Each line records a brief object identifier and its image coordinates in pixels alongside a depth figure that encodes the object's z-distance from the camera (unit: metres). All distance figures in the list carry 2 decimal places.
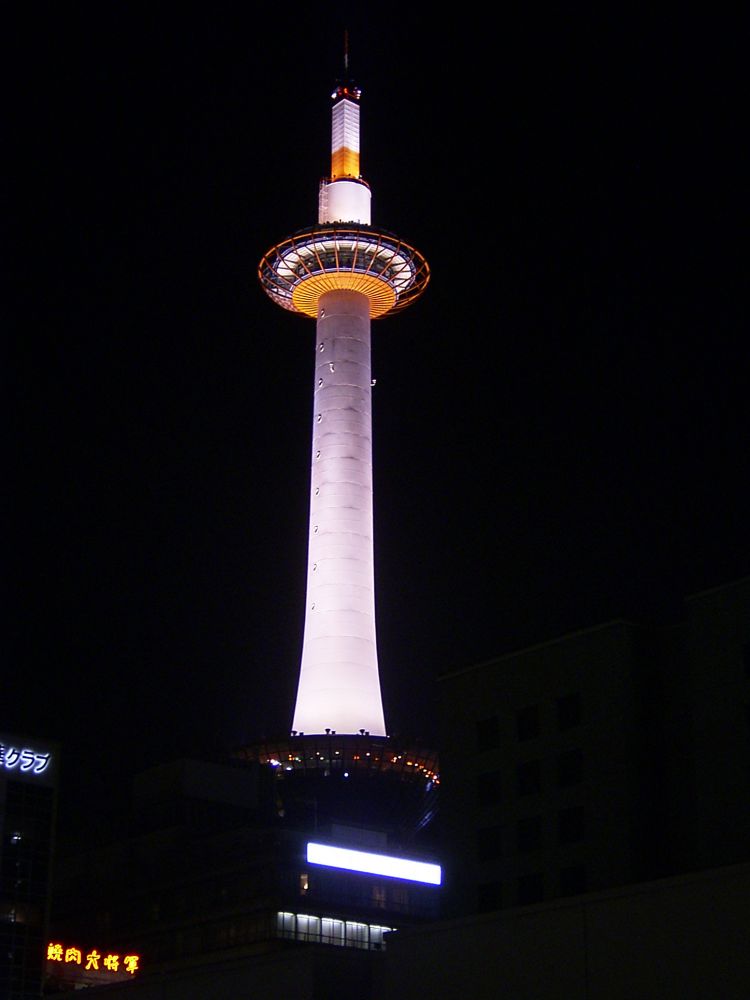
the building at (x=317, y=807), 120.38
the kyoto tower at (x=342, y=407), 135.00
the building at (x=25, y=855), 101.25
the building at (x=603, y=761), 67.38
